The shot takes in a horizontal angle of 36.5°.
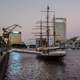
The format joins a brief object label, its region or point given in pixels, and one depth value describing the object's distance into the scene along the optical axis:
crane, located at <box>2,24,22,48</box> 51.50
